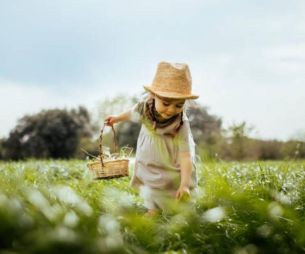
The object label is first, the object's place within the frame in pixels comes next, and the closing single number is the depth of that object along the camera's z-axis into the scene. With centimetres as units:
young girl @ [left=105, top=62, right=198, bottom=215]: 502
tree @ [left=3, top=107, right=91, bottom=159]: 4044
